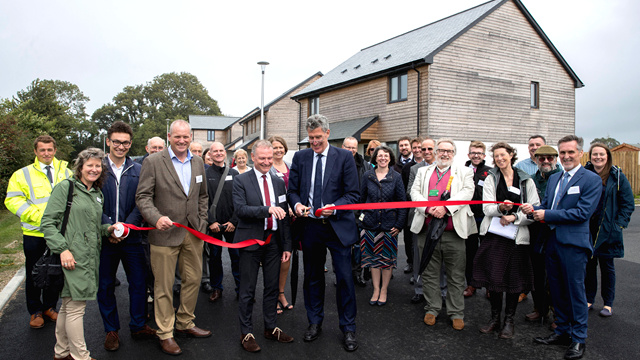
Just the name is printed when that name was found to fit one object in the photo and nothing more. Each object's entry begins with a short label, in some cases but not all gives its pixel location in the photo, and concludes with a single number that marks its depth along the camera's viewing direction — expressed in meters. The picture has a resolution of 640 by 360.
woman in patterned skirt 5.19
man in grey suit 3.93
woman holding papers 4.19
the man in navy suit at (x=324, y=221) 3.98
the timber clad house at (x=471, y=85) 17.89
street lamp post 20.56
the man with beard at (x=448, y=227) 4.49
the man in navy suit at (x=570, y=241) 3.71
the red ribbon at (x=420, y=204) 4.20
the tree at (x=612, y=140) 49.99
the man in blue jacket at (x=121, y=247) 3.86
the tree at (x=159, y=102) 79.12
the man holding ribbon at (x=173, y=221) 3.80
